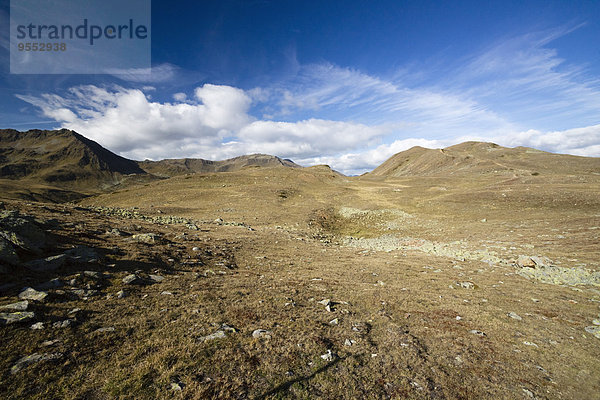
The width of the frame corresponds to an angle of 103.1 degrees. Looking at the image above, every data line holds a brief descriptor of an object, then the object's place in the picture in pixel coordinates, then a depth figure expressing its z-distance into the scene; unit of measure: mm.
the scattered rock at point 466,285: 14531
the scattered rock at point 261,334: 8070
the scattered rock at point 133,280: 10555
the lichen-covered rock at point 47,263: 9852
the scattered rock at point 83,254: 11452
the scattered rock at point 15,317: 6655
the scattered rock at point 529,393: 6605
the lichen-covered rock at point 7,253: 9286
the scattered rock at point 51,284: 8612
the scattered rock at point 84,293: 8828
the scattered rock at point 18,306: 7210
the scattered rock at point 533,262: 17531
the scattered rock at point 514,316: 10728
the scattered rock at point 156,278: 11374
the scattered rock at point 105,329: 7277
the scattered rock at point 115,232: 17000
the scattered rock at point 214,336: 7606
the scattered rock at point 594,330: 9667
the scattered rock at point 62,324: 7046
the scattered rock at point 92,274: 10180
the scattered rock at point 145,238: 16531
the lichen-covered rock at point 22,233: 10641
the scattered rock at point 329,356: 7375
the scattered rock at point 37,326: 6734
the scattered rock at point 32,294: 7910
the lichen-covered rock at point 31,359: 5430
